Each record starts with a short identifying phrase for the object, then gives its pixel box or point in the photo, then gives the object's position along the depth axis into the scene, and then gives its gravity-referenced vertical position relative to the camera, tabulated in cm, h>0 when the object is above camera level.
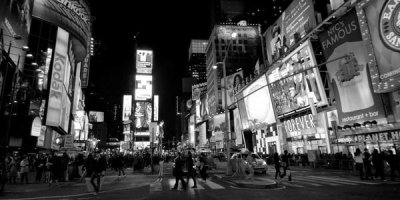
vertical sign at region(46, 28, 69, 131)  3568 +1047
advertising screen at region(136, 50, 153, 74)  8556 +3048
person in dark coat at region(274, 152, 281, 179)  1733 -30
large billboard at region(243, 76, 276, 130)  4645 +894
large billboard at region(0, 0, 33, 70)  2431 +1356
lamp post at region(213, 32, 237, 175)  2040 +150
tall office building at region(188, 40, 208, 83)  18775 +7551
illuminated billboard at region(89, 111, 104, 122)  11464 +1944
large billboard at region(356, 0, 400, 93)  2052 +866
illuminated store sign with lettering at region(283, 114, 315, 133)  3688 +463
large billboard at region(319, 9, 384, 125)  2495 +744
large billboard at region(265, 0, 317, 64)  3392 +1772
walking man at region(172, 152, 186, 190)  1393 -43
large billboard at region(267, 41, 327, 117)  3275 +941
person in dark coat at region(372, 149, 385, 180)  1568 -46
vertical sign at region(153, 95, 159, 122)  10650 +2067
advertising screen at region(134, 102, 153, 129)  8582 +1494
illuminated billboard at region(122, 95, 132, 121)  10200 +1947
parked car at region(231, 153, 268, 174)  2253 -66
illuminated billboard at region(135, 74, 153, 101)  8475 +2265
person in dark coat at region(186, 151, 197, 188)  1456 -27
